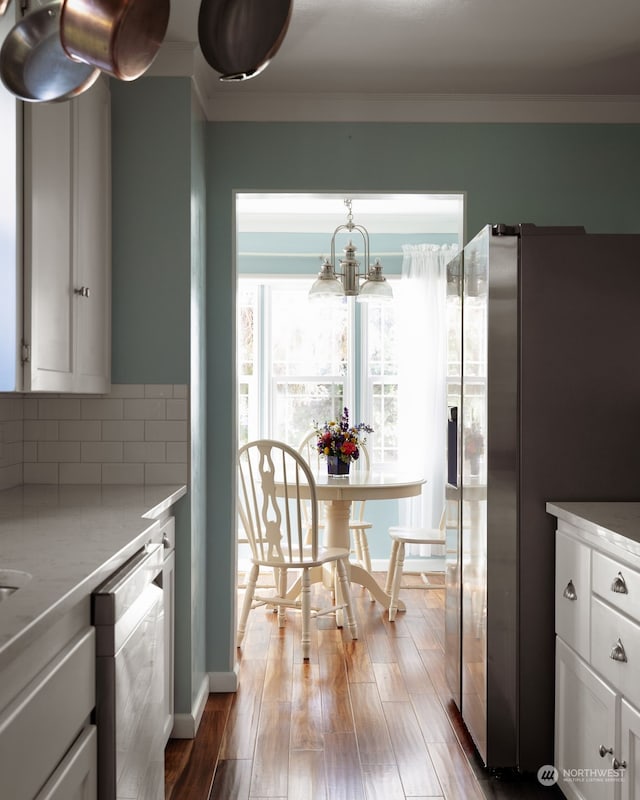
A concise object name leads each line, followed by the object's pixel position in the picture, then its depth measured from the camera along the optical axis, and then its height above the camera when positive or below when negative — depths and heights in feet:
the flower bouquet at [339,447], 13.99 -1.01
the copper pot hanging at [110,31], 3.58 +1.77
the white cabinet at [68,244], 6.64 +1.51
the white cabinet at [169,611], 8.41 -2.53
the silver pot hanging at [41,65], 4.43 +1.97
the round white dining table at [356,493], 13.01 -1.76
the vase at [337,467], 14.14 -1.40
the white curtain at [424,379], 18.31 +0.36
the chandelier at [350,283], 14.40 +2.16
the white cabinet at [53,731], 3.50 -1.79
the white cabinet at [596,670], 5.93 -2.45
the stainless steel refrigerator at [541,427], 7.98 -0.36
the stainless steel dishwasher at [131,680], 4.99 -2.14
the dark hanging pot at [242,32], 4.02 +1.98
